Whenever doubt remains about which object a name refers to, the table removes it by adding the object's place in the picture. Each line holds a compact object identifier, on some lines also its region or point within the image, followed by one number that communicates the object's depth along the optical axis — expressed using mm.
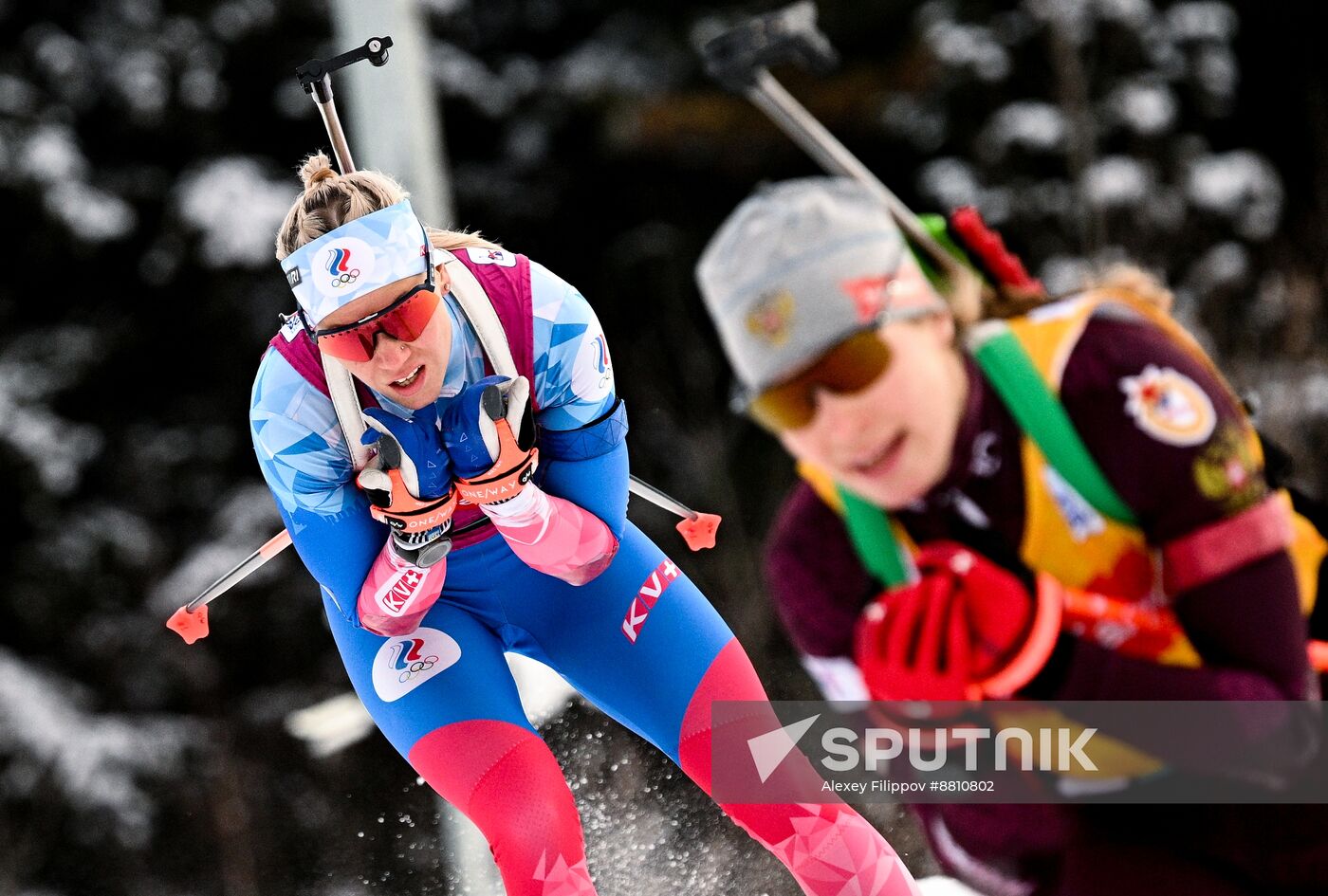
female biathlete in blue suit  9948
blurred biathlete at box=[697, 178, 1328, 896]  9613
